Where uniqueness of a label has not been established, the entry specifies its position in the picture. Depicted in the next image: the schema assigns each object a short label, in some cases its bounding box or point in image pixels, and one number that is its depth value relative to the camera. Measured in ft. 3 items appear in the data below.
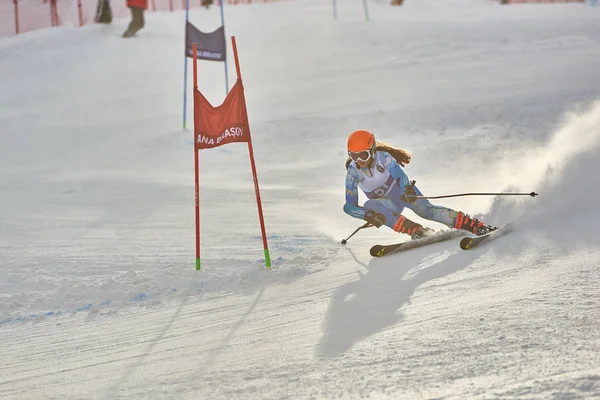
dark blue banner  106.93
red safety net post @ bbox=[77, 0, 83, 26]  173.36
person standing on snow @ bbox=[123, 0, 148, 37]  160.97
